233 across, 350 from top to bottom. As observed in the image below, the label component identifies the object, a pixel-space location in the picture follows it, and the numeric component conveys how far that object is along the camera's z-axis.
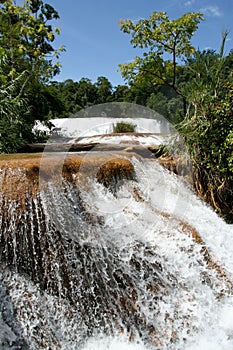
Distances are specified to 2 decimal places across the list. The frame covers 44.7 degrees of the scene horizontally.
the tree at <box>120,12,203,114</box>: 7.78
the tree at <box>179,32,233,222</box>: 3.95
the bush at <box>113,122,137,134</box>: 10.60
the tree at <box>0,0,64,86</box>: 7.82
